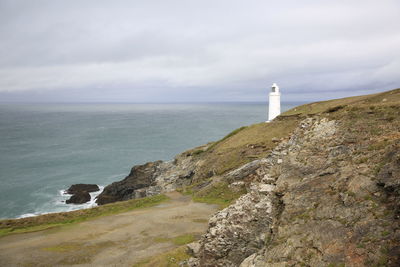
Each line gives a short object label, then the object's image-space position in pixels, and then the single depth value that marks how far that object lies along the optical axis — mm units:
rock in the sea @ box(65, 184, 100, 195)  65681
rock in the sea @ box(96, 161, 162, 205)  58125
